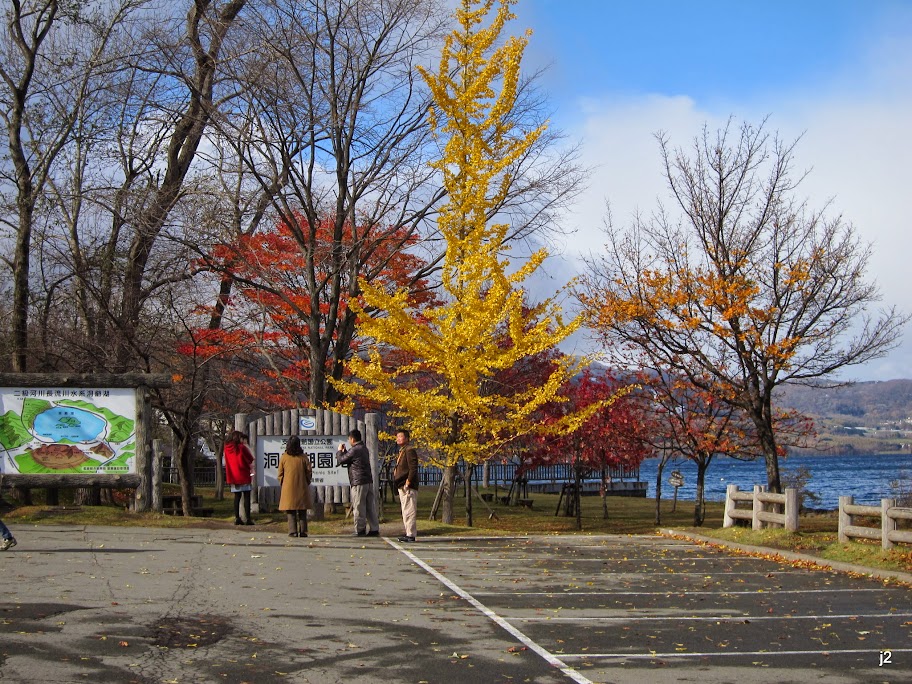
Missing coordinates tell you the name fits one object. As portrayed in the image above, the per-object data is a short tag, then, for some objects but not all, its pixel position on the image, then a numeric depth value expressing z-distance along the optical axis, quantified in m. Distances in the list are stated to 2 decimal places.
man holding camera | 16.59
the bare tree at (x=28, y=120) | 24.42
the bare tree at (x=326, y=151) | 21.52
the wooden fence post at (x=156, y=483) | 19.50
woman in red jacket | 17.86
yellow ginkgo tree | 20.61
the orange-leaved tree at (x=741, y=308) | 22.66
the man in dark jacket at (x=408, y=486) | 16.47
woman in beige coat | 16.47
